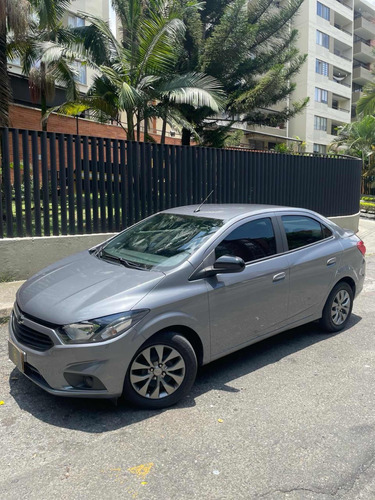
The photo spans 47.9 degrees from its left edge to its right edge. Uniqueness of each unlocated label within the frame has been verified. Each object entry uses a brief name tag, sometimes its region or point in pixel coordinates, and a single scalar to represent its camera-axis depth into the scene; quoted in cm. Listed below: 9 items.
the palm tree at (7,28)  895
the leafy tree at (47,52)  995
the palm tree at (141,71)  1007
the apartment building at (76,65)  1702
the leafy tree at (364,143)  2794
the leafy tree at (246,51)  1494
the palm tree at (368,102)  1995
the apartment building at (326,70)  3931
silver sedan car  300
